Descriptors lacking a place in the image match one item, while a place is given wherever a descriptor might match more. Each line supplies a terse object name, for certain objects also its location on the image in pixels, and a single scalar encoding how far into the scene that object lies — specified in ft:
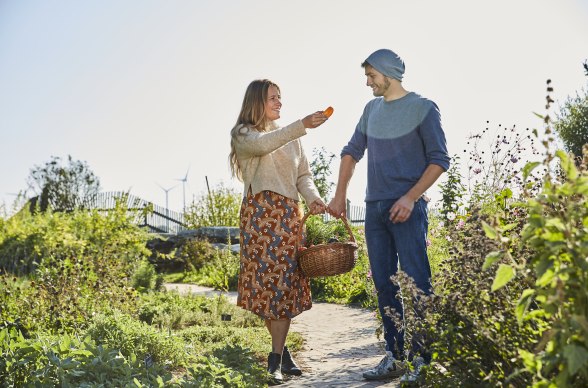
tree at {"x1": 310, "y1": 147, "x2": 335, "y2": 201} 49.59
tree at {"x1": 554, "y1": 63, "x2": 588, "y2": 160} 78.79
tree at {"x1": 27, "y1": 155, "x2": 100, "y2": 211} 81.78
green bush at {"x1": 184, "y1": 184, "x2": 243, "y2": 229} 57.26
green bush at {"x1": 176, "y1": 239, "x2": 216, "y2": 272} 44.60
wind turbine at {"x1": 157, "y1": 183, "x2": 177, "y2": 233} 89.76
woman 14.06
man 12.19
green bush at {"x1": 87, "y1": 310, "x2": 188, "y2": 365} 14.37
